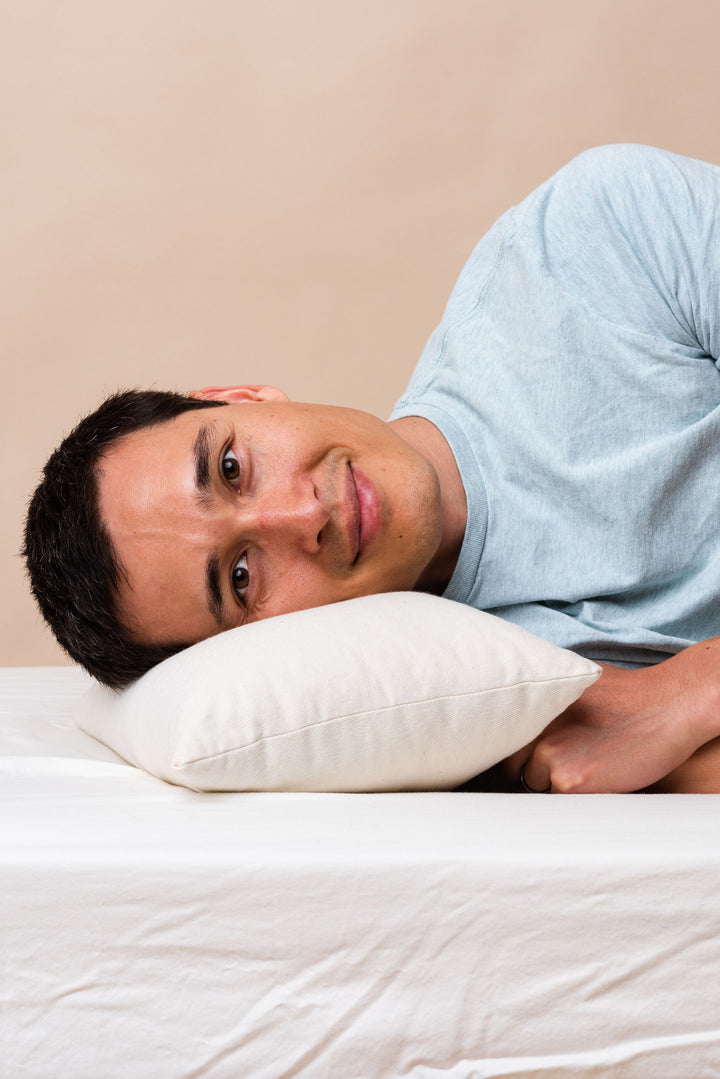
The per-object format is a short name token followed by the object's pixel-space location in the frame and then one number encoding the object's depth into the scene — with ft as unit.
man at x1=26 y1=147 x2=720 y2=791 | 4.47
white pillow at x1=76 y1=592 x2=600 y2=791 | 3.23
